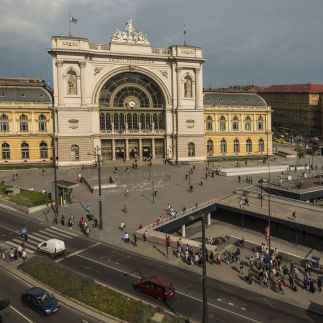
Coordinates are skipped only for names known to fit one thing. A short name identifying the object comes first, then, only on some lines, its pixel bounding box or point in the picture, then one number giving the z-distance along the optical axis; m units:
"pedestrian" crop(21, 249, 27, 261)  38.56
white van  39.16
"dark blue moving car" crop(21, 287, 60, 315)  28.14
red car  30.84
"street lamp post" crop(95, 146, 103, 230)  47.16
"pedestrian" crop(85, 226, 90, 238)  45.31
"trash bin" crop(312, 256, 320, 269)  38.91
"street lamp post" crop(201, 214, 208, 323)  25.84
